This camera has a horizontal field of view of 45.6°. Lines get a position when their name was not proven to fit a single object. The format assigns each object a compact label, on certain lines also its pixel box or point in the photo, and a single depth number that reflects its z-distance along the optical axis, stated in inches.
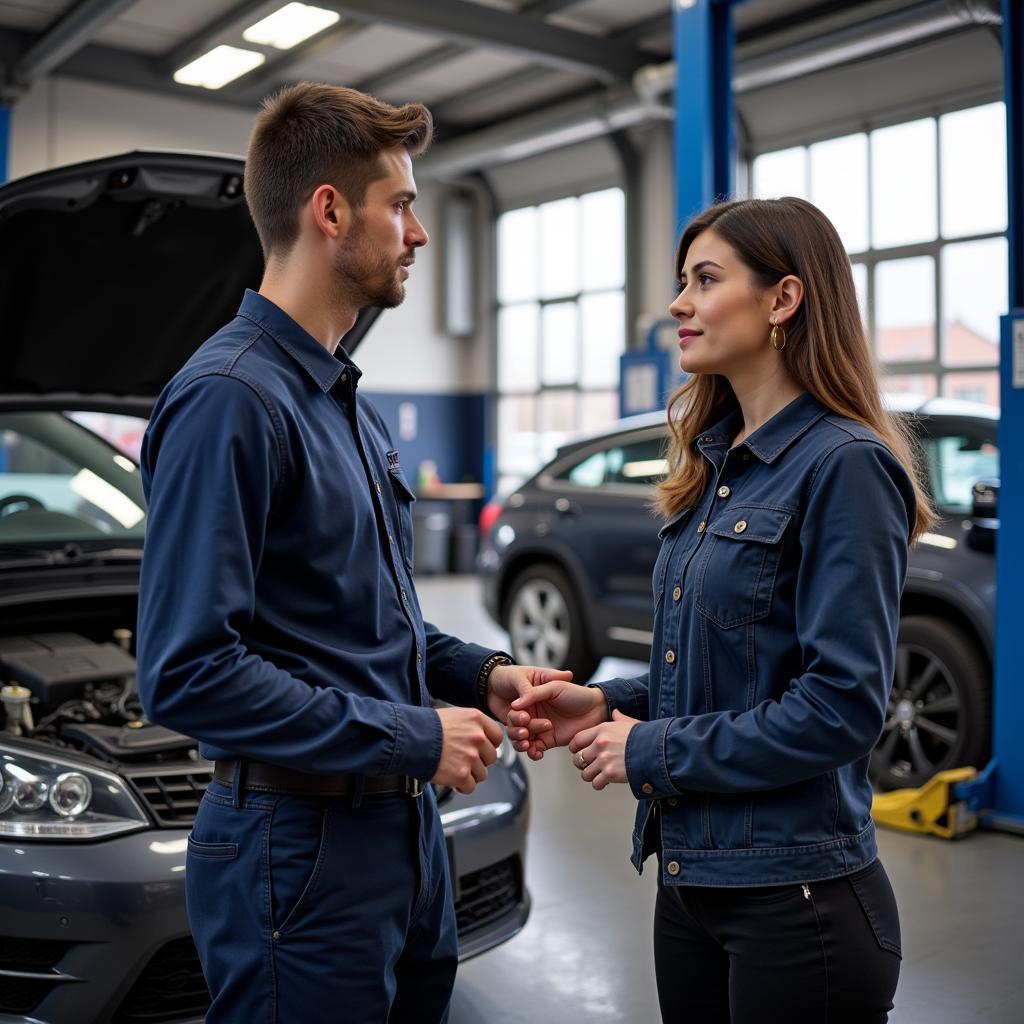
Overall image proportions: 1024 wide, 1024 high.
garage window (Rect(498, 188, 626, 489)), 554.9
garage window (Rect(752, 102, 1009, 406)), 406.0
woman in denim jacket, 58.8
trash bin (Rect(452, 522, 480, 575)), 573.6
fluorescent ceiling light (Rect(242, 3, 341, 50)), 418.3
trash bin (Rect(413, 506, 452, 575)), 555.2
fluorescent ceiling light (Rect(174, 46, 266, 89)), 474.6
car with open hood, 93.9
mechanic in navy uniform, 55.2
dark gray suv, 186.5
